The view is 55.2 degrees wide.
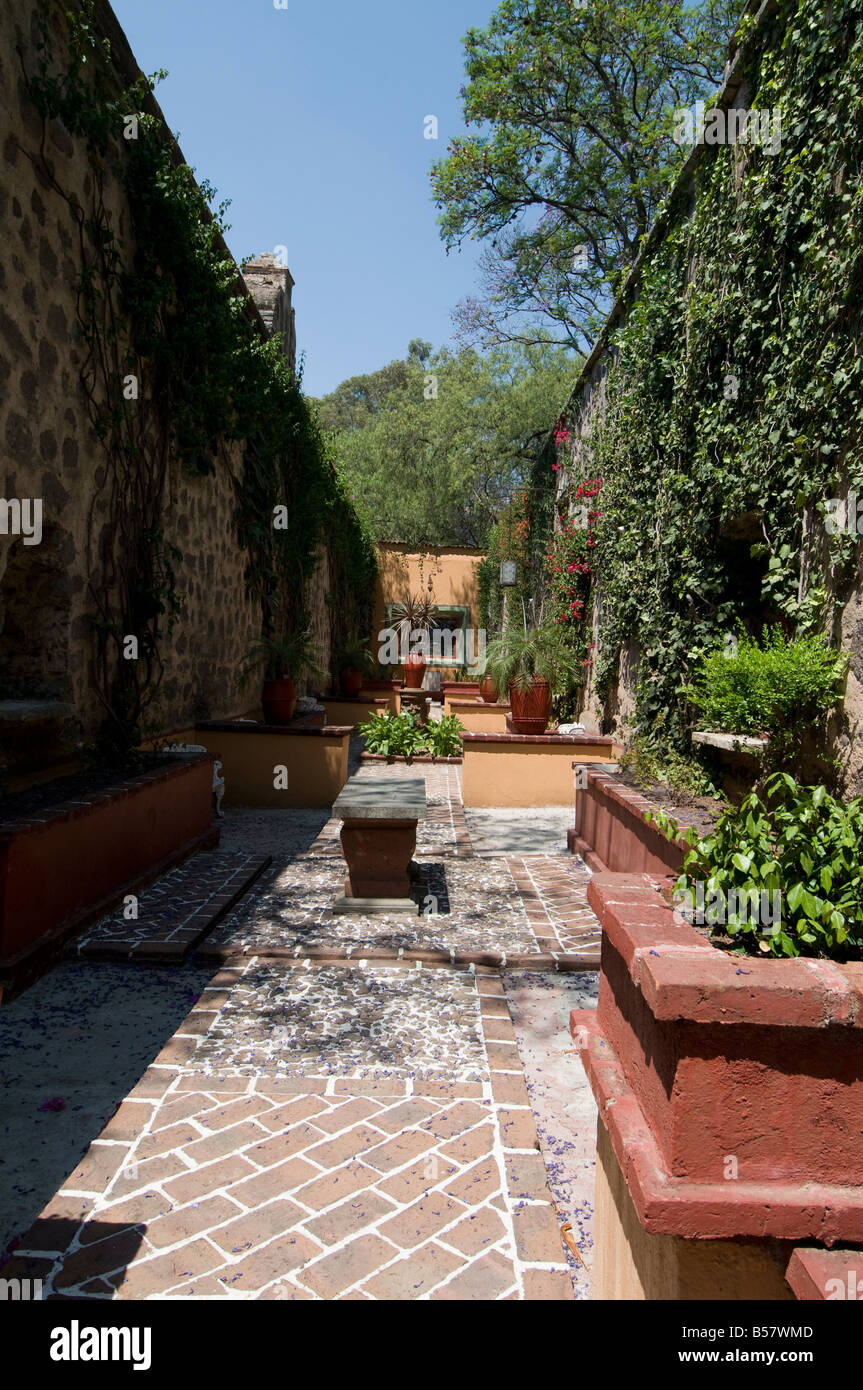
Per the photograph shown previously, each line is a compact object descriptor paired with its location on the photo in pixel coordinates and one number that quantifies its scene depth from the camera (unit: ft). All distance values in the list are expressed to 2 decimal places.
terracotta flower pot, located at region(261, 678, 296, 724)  28.45
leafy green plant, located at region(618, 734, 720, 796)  17.33
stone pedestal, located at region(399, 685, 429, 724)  50.58
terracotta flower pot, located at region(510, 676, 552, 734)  28.40
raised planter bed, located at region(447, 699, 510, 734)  39.63
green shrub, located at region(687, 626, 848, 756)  11.51
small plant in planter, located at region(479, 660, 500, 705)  43.11
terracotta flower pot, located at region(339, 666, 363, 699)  50.14
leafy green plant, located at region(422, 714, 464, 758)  37.09
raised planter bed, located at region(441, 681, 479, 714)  48.14
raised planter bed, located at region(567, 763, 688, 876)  14.85
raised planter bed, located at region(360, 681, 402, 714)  50.47
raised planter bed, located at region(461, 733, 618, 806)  27.35
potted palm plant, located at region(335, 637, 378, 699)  50.24
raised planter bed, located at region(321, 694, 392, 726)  45.75
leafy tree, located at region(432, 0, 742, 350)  41.70
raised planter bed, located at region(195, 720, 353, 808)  26.81
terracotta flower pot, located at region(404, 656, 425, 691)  51.69
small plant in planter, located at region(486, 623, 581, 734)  28.48
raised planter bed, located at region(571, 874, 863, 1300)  4.39
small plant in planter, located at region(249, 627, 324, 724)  28.50
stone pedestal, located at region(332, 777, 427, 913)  16.12
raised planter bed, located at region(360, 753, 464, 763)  35.60
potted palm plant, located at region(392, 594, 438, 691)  62.13
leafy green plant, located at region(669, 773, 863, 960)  5.25
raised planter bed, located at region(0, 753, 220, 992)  11.99
